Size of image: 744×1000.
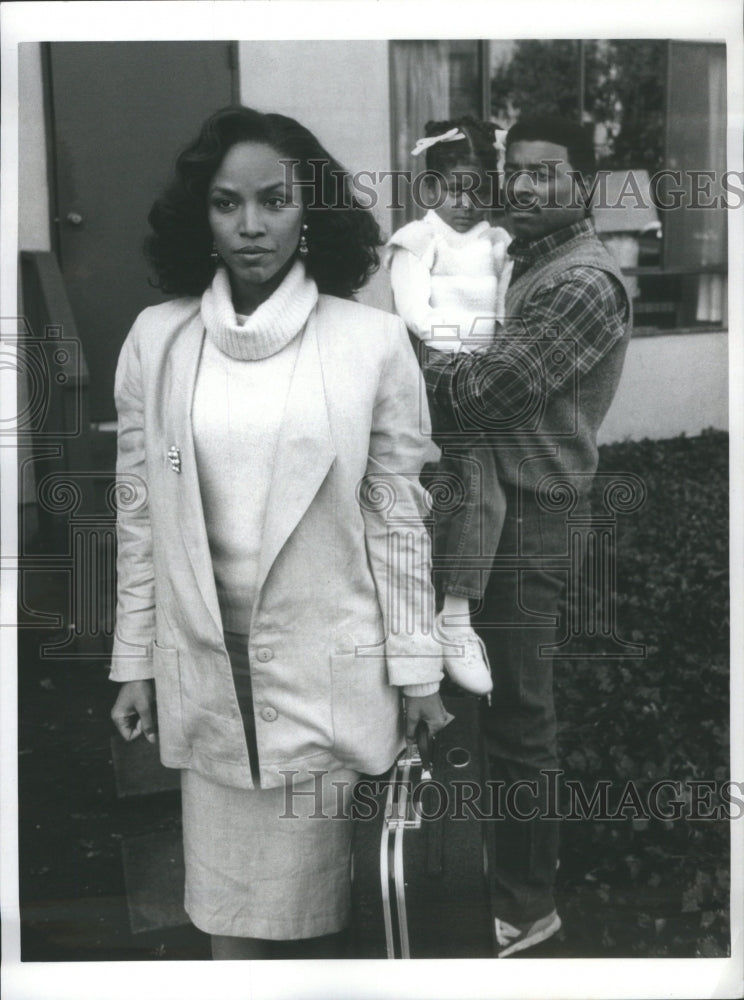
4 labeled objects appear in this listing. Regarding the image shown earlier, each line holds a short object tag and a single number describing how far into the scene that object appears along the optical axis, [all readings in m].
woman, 2.90
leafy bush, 3.08
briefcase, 3.11
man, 2.96
